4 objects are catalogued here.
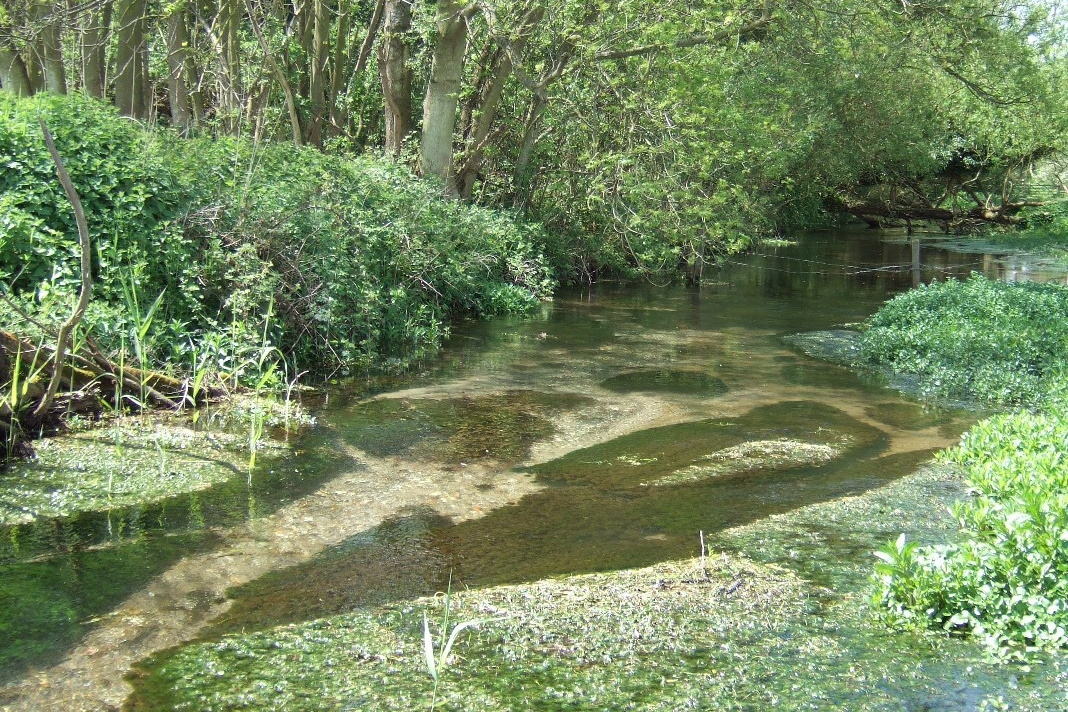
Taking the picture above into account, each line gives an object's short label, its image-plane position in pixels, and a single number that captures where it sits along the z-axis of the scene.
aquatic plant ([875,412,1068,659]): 4.50
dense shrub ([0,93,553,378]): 8.88
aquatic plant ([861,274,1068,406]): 11.02
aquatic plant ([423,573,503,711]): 3.68
